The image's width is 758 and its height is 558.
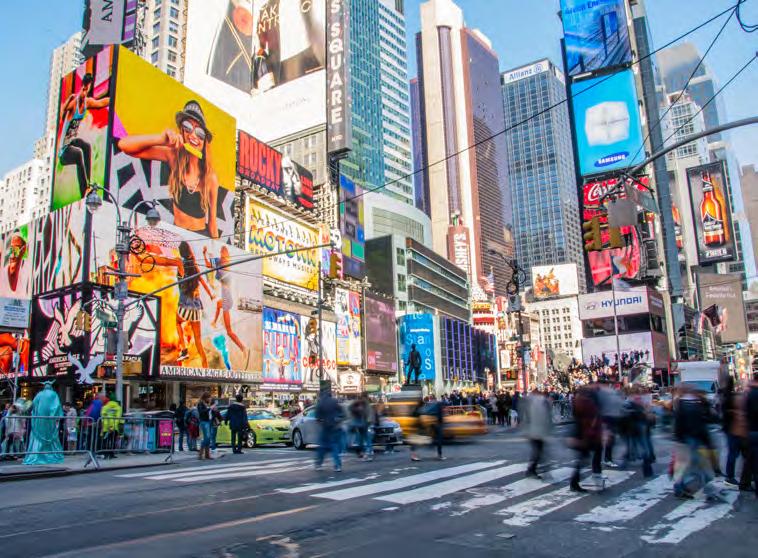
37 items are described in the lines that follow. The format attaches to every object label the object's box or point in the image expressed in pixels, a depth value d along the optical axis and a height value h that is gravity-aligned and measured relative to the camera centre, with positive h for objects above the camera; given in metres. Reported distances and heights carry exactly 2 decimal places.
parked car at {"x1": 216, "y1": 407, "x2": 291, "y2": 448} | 23.17 -1.20
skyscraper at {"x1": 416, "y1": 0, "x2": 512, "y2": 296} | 188.88 +45.02
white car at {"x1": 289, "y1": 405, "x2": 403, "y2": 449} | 18.59 -1.13
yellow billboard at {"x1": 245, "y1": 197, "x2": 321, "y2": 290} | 64.50 +16.87
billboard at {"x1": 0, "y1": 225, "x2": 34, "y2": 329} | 46.81 +11.21
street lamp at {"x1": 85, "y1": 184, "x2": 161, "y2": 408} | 18.98 +4.01
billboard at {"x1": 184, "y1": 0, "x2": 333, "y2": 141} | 82.19 +48.68
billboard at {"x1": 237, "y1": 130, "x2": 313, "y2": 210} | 65.38 +25.12
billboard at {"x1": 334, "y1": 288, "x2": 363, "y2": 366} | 76.75 +8.64
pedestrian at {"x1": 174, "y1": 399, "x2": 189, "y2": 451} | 21.91 -0.65
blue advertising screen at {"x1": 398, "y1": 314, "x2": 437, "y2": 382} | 102.69 +9.29
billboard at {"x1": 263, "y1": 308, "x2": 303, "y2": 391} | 61.44 +4.75
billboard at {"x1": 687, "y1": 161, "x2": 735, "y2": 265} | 89.12 +24.73
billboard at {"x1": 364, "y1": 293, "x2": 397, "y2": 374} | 83.69 +8.22
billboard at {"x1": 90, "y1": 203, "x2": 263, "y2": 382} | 45.09 +8.37
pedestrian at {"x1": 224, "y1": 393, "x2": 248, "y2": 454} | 18.86 -0.59
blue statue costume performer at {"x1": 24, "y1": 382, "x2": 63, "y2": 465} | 15.02 -0.90
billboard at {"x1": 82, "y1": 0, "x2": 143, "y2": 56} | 58.19 +35.50
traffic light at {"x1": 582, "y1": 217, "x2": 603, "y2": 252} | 14.85 +3.68
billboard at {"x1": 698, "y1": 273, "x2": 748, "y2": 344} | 102.38 +13.17
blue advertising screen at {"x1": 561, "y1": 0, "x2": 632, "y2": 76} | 79.50 +45.29
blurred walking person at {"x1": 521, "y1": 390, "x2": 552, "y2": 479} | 10.48 -0.60
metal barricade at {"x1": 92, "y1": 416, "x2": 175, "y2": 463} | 16.38 -0.95
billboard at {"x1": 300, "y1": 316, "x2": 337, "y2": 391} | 67.06 +5.30
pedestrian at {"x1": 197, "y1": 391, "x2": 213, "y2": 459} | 17.55 -0.64
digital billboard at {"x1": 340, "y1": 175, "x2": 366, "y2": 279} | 82.69 +22.27
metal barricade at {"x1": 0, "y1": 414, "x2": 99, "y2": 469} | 14.48 -0.75
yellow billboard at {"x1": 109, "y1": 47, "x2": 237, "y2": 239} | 47.03 +20.65
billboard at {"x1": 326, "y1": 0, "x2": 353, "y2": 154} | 89.81 +45.07
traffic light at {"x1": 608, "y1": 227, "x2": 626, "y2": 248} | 14.23 +3.40
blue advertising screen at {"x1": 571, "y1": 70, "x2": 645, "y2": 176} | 76.19 +32.26
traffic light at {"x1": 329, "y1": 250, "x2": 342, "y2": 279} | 22.11 +4.76
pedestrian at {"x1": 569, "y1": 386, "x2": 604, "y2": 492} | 9.30 -0.68
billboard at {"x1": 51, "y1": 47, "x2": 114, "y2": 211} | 46.06 +20.72
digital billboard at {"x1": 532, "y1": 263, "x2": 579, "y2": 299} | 170.38 +29.45
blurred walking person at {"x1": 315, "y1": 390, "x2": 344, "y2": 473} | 12.84 -0.63
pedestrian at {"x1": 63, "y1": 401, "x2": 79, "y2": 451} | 15.45 -0.65
